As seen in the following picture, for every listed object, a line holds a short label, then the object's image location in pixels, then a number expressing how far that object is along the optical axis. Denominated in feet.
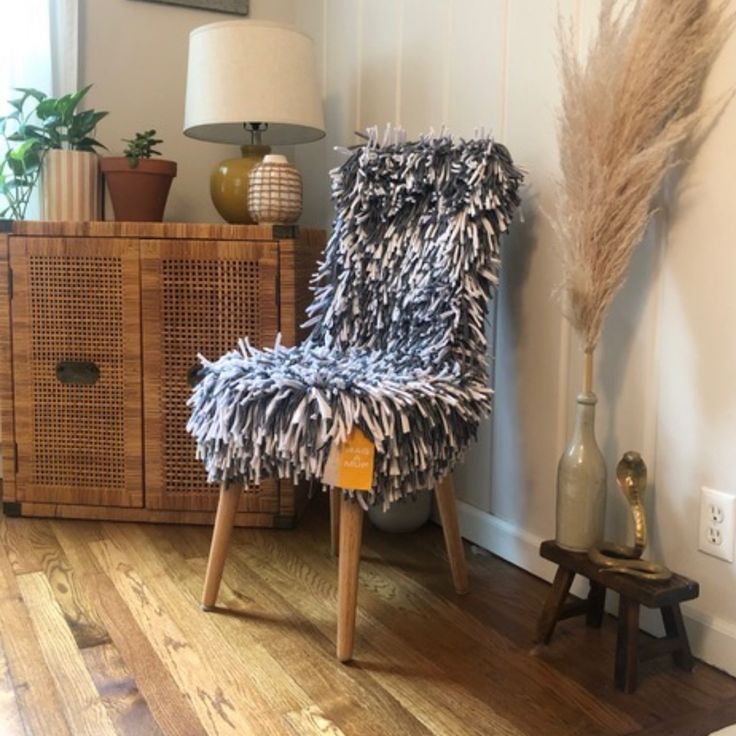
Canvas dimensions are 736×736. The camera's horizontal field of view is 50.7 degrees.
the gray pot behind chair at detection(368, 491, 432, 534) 5.63
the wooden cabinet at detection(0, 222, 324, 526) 5.63
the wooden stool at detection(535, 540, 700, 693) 3.60
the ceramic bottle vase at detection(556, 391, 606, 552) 4.00
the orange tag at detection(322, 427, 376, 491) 3.69
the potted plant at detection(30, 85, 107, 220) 5.97
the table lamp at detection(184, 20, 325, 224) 5.84
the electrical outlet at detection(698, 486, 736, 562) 3.73
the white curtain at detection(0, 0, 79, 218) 6.44
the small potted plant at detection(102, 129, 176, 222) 6.03
